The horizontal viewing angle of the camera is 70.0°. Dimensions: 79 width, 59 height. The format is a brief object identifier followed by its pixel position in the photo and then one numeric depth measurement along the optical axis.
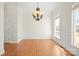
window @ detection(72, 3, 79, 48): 1.55
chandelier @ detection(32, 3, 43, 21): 1.65
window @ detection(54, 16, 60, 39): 2.75
